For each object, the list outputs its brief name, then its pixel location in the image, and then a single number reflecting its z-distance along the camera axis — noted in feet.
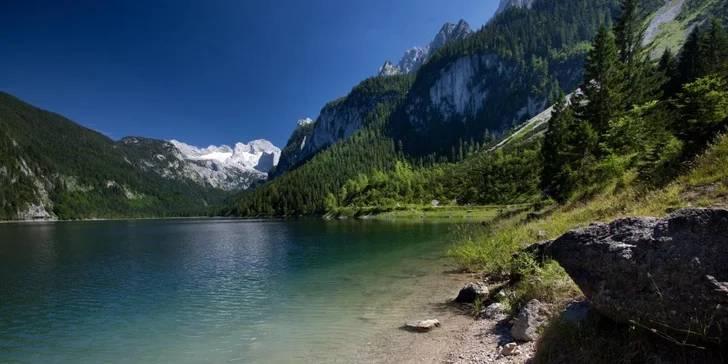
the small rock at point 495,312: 49.50
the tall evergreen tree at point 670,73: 235.40
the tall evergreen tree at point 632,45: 183.83
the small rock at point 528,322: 36.70
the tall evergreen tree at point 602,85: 148.56
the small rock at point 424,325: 51.57
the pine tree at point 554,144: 164.92
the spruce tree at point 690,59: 217.77
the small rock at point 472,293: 60.18
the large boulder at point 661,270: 19.22
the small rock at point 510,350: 34.42
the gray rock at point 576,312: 28.39
